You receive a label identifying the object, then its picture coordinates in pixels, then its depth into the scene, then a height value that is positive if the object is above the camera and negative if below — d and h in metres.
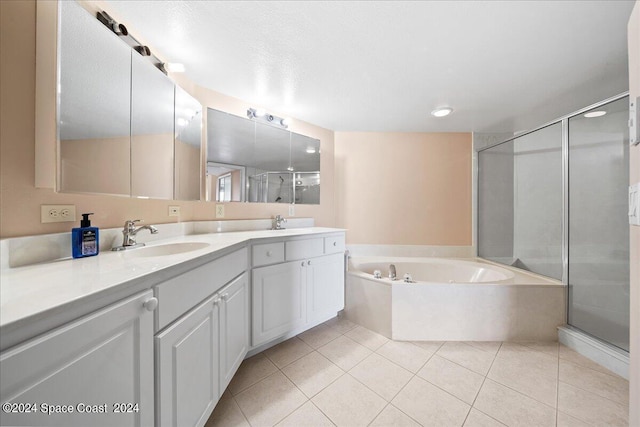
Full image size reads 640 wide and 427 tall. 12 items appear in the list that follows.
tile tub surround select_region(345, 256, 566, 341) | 1.77 -0.80
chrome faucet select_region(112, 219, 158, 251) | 1.10 -0.12
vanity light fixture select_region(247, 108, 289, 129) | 1.95 +0.89
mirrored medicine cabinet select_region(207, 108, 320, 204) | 1.78 +0.47
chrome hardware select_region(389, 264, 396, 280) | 2.16 -0.59
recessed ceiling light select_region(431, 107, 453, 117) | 2.04 +0.98
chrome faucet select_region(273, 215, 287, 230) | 2.07 -0.09
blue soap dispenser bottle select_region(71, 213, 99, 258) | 0.88 -0.12
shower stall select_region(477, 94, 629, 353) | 1.66 +0.01
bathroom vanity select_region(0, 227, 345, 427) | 0.43 -0.35
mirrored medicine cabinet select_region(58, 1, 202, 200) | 0.90 +0.48
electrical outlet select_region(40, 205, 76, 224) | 0.84 -0.01
